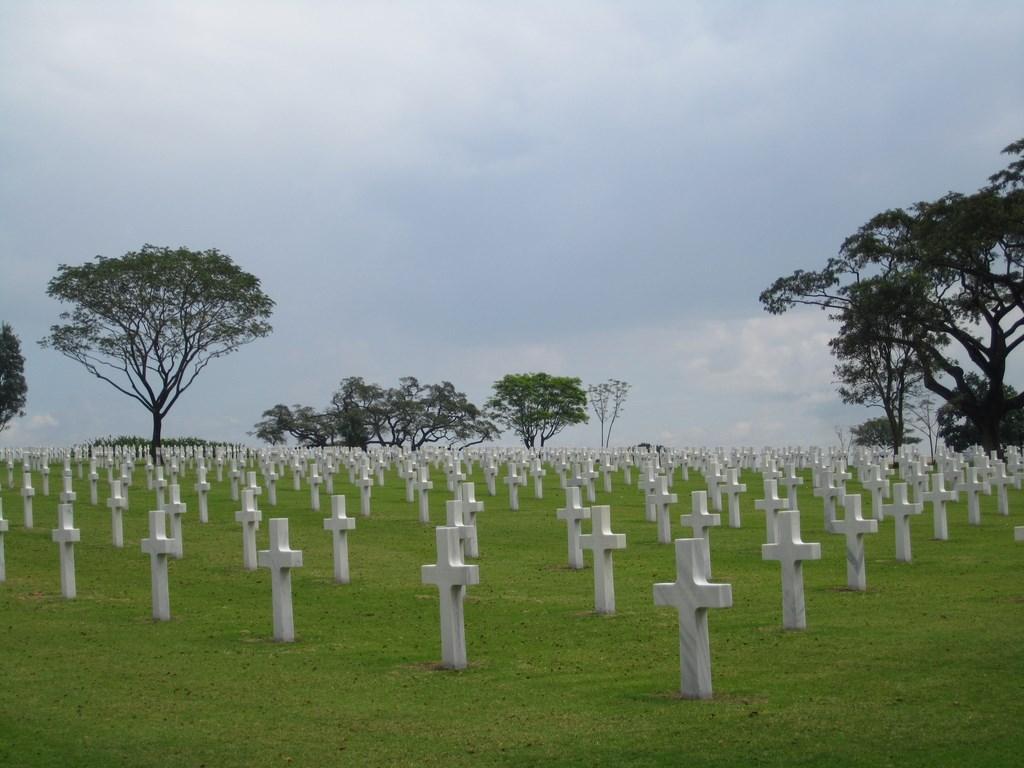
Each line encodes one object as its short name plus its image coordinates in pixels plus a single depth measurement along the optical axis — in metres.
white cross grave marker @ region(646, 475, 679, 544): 22.02
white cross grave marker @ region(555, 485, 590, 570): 18.19
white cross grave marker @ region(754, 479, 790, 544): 18.08
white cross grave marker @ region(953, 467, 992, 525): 25.14
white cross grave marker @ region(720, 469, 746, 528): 25.20
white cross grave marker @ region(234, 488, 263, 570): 19.08
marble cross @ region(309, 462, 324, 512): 30.50
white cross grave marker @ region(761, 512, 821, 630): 12.46
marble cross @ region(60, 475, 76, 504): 23.16
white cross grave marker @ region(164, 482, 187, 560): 20.20
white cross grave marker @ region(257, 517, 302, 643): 13.16
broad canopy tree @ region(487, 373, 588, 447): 87.94
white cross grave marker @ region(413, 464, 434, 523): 27.03
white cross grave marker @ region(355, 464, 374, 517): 28.41
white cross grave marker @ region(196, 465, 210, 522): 27.27
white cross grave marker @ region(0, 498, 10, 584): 18.03
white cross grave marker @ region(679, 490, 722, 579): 16.83
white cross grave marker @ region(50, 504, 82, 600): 16.61
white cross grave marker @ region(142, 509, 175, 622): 14.88
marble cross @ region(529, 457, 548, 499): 33.84
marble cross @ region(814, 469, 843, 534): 22.67
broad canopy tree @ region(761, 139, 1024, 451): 46.53
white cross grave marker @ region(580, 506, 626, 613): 14.12
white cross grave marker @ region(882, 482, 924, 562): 18.89
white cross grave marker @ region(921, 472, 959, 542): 22.20
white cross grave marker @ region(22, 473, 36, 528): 24.42
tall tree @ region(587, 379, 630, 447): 90.06
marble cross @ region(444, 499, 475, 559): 14.75
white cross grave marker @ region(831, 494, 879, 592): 15.75
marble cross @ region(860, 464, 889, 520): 22.34
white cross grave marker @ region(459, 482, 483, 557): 20.47
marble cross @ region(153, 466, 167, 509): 25.95
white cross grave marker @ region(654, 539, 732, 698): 9.17
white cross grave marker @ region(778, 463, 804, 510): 25.69
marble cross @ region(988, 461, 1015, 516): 27.38
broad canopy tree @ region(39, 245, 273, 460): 56.41
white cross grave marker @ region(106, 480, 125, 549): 22.89
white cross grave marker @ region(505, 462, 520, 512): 30.44
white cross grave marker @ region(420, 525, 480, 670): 11.02
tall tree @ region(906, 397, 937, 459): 71.19
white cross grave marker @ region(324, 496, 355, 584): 17.47
